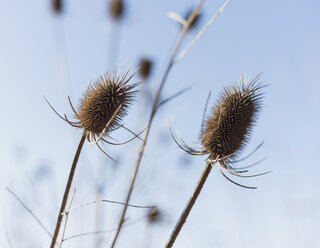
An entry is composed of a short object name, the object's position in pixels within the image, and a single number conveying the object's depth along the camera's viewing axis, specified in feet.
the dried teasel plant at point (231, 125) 1.93
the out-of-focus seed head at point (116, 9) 2.64
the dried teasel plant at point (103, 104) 1.86
